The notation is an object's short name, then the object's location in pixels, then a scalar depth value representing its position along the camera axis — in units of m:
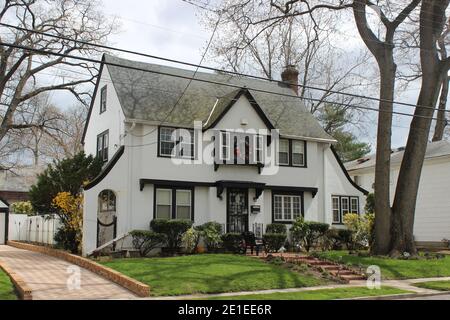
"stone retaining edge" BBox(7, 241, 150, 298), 14.81
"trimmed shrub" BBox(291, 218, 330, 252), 26.83
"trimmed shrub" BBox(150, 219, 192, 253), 23.48
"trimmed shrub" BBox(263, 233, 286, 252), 25.28
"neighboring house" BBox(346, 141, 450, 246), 31.23
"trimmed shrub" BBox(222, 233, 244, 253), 24.28
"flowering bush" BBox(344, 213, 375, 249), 27.41
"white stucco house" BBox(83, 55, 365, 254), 24.03
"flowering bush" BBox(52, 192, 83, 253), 23.22
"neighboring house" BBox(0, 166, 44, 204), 51.59
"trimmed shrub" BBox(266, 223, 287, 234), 26.70
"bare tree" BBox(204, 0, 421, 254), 23.73
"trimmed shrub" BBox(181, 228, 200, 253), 23.53
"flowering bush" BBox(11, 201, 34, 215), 40.25
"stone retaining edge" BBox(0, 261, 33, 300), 13.63
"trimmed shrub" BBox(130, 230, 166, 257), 22.84
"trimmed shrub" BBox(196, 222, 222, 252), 24.17
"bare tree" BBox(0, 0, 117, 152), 31.05
